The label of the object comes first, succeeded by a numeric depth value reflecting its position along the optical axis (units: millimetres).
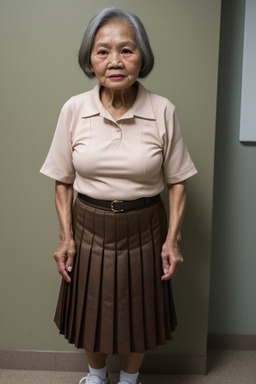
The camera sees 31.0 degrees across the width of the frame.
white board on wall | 2027
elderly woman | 1521
